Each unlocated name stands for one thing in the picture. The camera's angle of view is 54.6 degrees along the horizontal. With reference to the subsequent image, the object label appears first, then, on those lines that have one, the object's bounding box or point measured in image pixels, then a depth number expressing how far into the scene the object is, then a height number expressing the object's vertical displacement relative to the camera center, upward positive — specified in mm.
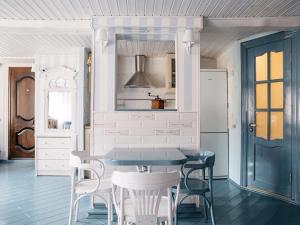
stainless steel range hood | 5840 +691
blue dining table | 2506 -429
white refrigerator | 5070 -88
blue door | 3928 -90
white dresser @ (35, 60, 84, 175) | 5461 -152
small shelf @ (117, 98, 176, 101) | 6309 +261
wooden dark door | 6891 +144
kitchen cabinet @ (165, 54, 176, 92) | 5781 +756
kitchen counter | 3539 +12
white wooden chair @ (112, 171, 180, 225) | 1883 -552
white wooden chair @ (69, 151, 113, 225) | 2742 -742
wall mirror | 5645 +21
